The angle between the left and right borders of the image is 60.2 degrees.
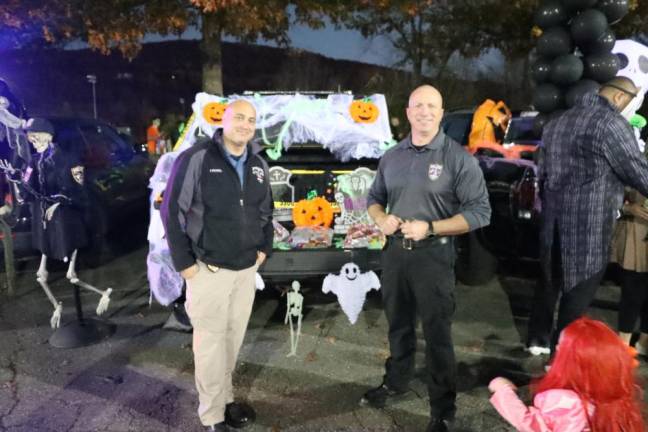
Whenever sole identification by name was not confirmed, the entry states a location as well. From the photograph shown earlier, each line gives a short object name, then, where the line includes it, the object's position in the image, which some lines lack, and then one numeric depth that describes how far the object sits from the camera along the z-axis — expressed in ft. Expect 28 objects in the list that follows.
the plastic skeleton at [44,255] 14.12
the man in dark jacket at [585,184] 10.42
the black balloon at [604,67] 18.60
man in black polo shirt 9.53
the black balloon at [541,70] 20.32
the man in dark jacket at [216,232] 9.45
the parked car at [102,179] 19.55
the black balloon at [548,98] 19.94
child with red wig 6.18
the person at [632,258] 12.64
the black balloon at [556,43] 19.75
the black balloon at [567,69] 19.25
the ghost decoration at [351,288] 13.67
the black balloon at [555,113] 19.56
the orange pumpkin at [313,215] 15.56
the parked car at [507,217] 17.63
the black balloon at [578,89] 18.66
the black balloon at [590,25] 18.63
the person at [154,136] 43.32
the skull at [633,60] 16.76
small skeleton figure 13.46
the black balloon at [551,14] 19.80
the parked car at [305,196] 14.44
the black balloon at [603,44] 18.92
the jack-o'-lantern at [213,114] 16.02
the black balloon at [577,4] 18.92
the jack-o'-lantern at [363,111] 16.84
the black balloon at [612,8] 18.98
